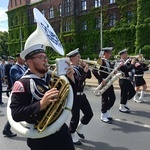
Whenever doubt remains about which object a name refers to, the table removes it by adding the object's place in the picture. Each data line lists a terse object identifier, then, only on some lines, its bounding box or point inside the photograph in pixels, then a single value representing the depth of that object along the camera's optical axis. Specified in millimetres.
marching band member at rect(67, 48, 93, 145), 4516
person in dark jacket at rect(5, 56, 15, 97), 7676
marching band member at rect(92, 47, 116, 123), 6055
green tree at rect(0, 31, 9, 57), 62062
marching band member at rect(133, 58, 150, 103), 8422
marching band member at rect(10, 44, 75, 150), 2158
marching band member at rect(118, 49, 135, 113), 6957
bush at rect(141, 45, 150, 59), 28719
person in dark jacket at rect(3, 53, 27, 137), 4793
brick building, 35125
